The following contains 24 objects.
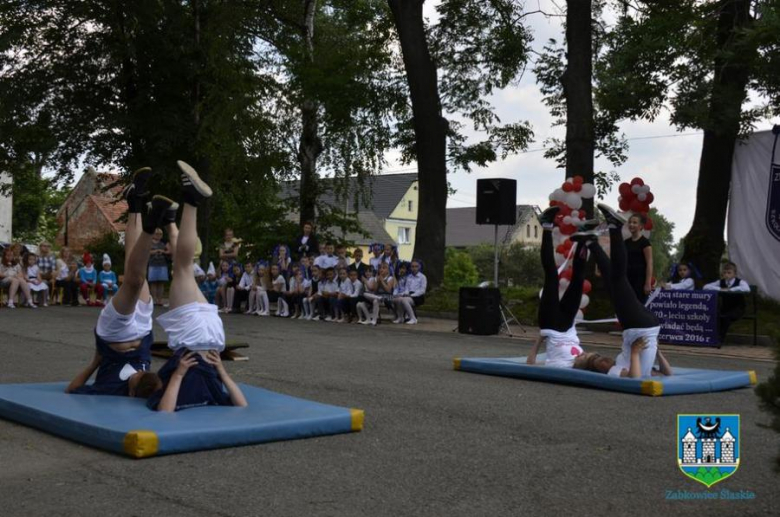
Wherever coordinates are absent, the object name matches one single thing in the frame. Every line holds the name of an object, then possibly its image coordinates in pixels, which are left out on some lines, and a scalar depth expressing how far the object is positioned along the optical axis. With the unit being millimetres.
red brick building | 59312
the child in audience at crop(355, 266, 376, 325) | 19500
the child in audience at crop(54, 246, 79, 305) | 23750
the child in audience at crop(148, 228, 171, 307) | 21344
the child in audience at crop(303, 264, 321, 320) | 20641
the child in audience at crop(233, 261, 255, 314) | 22391
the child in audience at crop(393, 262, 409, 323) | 19375
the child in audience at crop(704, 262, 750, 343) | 15188
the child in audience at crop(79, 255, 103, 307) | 23719
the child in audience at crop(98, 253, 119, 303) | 23719
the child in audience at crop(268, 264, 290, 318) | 21453
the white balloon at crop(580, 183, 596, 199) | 12461
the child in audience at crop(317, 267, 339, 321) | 20089
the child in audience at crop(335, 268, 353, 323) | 19734
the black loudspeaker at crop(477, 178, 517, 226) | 18562
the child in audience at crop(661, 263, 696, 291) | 15938
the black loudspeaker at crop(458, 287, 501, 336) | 17188
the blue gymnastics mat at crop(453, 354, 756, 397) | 8984
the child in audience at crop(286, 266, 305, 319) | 20938
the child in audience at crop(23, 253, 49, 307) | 22547
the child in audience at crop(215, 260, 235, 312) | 22781
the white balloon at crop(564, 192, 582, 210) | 12309
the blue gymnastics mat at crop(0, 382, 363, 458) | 5883
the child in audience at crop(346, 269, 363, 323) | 19609
